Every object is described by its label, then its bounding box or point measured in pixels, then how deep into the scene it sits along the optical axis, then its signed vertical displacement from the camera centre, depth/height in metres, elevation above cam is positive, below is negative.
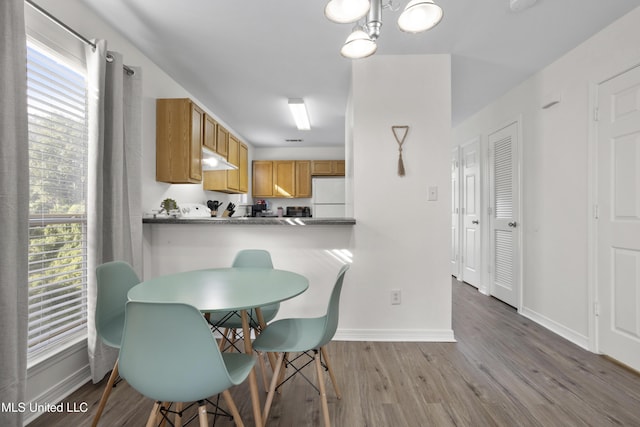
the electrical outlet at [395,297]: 2.62 -0.72
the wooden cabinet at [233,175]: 4.02 +0.57
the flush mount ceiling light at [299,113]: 3.57 +1.32
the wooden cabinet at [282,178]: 5.94 +0.71
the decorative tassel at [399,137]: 2.61 +0.68
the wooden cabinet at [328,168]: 5.90 +0.91
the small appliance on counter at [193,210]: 3.12 +0.04
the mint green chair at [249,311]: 1.91 -0.64
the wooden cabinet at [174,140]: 2.72 +0.67
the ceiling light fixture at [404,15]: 1.28 +0.87
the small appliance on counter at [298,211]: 5.96 +0.05
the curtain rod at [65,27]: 1.57 +1.07
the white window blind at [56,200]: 1.67 +0.08
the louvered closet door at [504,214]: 3.32 +0.01
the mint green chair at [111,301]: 1.54 -0.49
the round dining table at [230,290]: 1.31 -0.37
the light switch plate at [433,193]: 2.62 +0.19
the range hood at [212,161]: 3.13 +0.59
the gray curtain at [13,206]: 1.34 +0.03
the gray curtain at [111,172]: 1.91 +0.28
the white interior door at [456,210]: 4.62 +0.07
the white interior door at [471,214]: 4.06 +0.01
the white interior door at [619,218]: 2.07 -0.02
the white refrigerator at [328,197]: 5.59 +0.32
